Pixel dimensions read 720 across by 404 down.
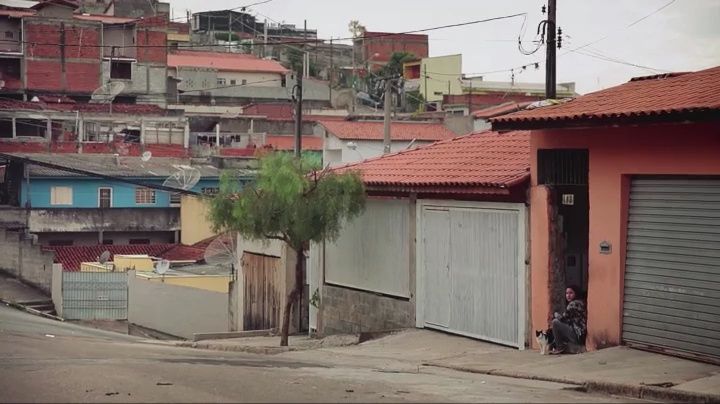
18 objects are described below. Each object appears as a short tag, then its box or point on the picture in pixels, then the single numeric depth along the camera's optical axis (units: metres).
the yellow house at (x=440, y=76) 95.00
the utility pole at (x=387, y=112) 44.56
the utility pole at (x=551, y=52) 23.83
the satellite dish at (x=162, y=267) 41.28
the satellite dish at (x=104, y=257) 49.38
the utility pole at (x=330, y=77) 93.86
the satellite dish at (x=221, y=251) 30.83
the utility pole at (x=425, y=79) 90.44
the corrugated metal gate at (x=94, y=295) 41.81
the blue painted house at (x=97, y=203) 61.81
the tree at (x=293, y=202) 21.20
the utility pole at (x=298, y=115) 38.34
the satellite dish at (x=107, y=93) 74.62
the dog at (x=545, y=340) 16.91
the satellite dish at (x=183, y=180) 47.77
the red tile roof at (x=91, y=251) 53.69
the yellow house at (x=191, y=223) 62.44
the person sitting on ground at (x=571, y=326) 16.61
